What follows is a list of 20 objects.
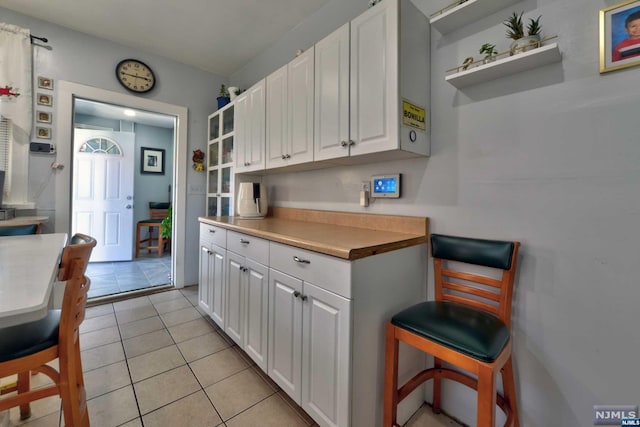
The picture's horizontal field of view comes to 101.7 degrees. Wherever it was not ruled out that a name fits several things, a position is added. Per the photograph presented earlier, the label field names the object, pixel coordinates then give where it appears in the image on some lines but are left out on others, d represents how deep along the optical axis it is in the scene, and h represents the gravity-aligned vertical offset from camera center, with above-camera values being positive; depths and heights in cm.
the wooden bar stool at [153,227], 466 -35
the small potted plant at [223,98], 302 +130
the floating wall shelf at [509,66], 104 +64
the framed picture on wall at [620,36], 94 +67
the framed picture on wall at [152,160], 505 +96
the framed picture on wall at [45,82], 232 +112
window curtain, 215 +110
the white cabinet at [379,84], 128 +68
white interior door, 412 +29
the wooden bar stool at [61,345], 87 -48
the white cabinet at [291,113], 176 +72
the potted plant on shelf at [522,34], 108 +77
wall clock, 271 +143
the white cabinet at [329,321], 107 -53
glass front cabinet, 284 +55
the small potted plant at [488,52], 118 +75
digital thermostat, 157 +16
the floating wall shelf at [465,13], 120 +96
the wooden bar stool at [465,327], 90 -45
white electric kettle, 236 +9
